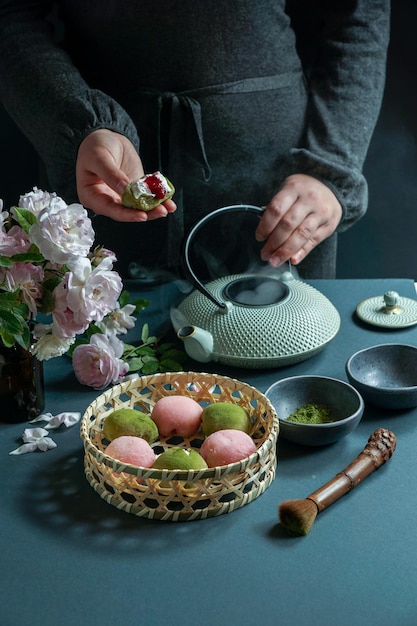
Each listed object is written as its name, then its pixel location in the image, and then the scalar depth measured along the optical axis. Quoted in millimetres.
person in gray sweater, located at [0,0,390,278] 1564
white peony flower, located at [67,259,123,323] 1016
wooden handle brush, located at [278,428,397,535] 890
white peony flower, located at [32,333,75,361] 1070
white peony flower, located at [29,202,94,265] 995
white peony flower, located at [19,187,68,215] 1039
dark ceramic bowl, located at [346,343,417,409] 1225
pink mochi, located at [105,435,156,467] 954
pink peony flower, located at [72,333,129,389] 1226
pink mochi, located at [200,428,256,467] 956
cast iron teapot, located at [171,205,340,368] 1265
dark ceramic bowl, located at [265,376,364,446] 1039
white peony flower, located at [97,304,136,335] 1298
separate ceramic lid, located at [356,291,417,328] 1422
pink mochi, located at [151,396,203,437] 1065
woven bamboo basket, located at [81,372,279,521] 906
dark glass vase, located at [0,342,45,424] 1109
